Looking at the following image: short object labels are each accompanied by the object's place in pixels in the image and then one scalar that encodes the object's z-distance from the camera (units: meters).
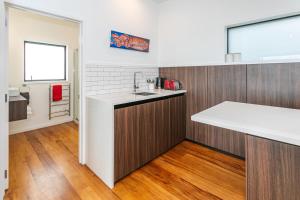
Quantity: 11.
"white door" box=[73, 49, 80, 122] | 4.31
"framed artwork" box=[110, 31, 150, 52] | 2.64
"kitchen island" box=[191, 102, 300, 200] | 0.93
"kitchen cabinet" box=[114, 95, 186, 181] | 1.95
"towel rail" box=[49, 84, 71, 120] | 4.12
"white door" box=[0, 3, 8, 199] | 1.51
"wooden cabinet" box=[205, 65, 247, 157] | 2.51
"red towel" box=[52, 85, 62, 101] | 4.07
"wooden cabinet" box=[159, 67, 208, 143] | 2.91
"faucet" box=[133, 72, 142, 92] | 2.97
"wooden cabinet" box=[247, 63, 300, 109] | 2.08
